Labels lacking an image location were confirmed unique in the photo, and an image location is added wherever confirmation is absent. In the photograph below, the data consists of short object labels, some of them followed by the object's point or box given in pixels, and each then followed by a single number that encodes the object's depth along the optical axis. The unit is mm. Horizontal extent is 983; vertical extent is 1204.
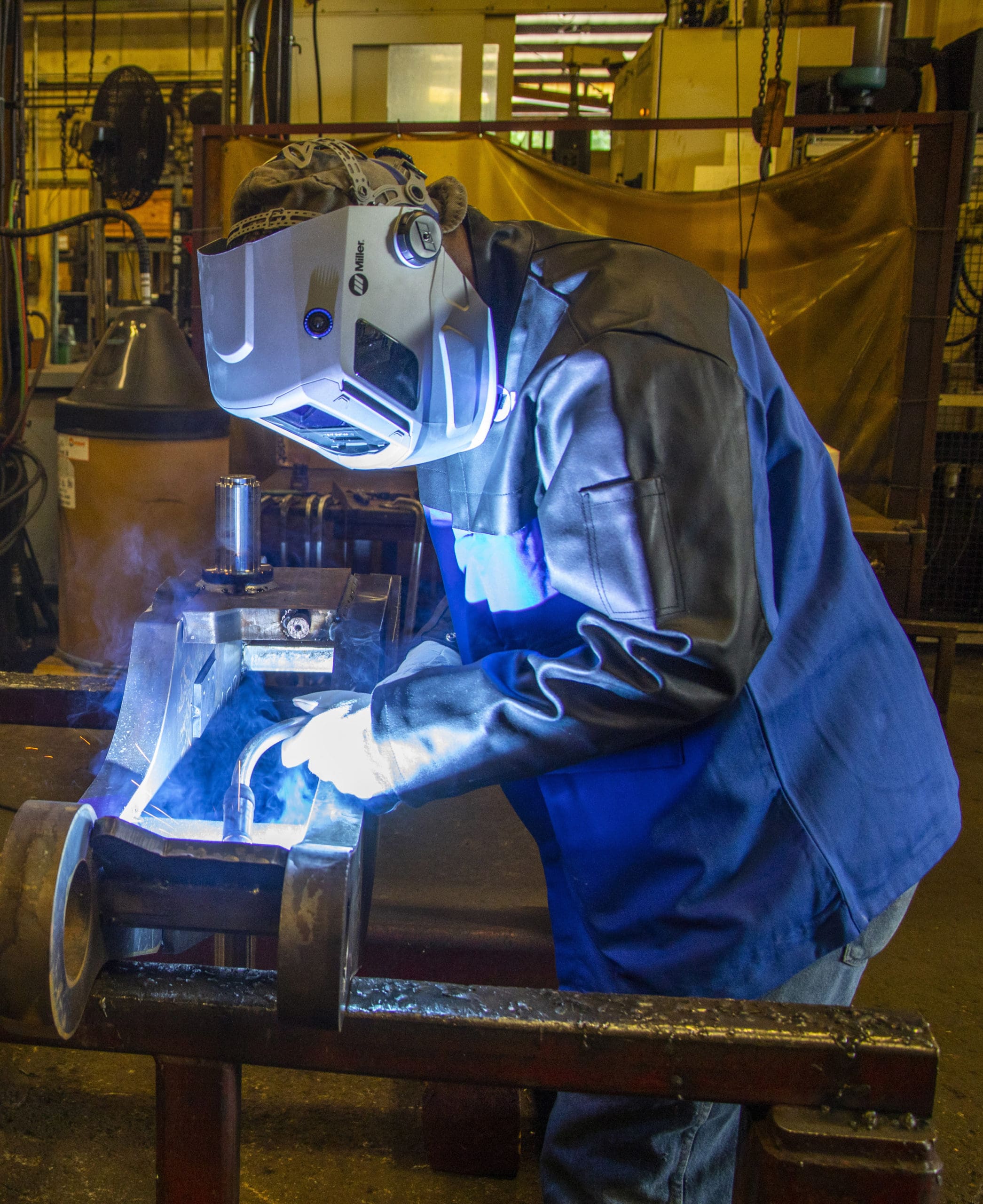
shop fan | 5320
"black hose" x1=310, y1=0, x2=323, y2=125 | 5551
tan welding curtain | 4285
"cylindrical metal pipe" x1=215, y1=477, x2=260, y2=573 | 1437
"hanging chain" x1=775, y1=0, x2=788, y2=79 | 3635
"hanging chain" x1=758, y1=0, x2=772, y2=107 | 3634
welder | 903
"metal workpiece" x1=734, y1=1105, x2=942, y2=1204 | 752
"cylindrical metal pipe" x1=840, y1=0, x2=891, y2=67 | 4492
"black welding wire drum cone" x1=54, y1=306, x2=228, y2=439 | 3275
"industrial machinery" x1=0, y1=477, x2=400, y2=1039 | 783
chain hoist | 3668
